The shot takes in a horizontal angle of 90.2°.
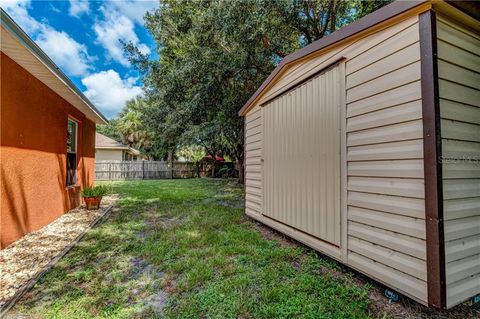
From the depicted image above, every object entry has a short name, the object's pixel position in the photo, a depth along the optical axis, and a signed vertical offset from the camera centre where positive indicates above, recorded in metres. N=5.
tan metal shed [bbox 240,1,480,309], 1.85 +0.13
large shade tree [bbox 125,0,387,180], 6.57 +3.73
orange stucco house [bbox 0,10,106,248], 3.21 +0.49
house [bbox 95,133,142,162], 17.02 +1.03
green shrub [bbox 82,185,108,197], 6.04 -0.72
